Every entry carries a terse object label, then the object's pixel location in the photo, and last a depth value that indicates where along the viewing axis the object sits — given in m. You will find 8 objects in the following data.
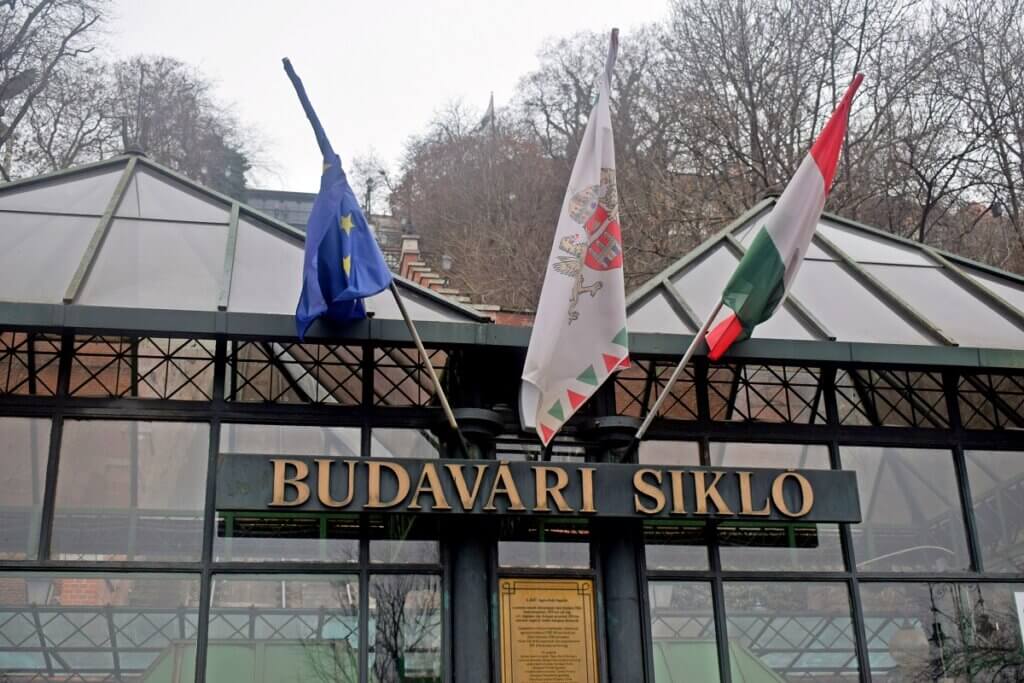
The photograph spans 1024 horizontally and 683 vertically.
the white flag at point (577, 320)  9.88
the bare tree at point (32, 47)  35.41
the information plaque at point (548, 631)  9.84
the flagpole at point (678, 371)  9.93
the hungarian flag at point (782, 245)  10.10
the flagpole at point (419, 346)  9.62
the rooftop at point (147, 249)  10.03
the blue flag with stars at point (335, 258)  9.52
